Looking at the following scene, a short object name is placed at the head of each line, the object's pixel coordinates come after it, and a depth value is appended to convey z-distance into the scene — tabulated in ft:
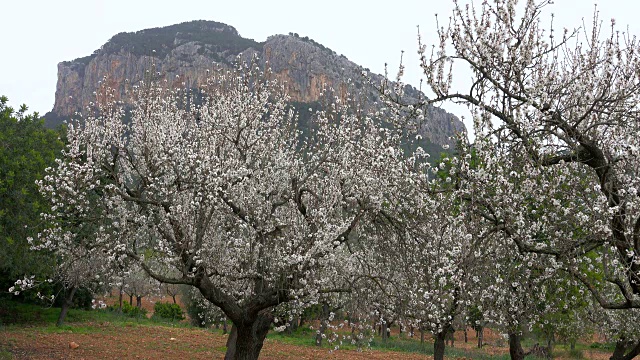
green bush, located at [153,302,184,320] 121.19
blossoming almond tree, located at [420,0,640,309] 20.24
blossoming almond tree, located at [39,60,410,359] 29.22
